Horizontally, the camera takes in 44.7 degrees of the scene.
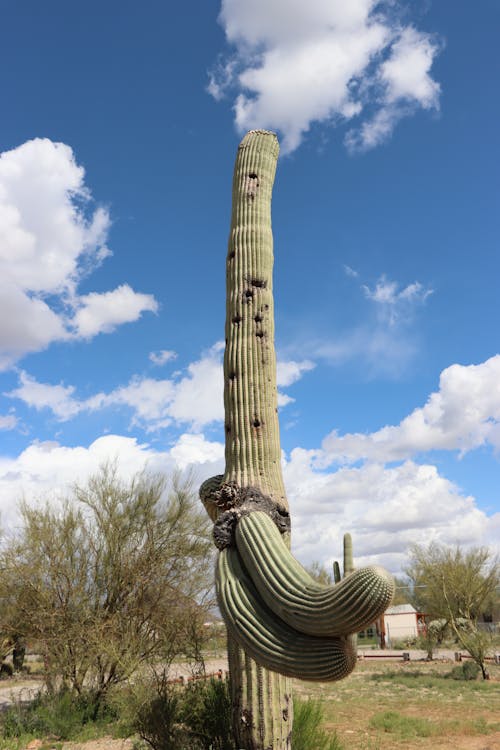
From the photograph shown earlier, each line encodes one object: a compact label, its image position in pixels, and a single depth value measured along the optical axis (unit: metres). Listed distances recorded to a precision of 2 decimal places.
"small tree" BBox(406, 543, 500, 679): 20.62
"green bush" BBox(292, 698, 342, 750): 5.96
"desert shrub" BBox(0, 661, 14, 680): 18.44
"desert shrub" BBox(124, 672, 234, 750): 5.95
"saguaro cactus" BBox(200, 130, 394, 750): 2.91
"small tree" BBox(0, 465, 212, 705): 10.78
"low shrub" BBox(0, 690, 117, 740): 9.44
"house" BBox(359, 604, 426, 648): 32.81
